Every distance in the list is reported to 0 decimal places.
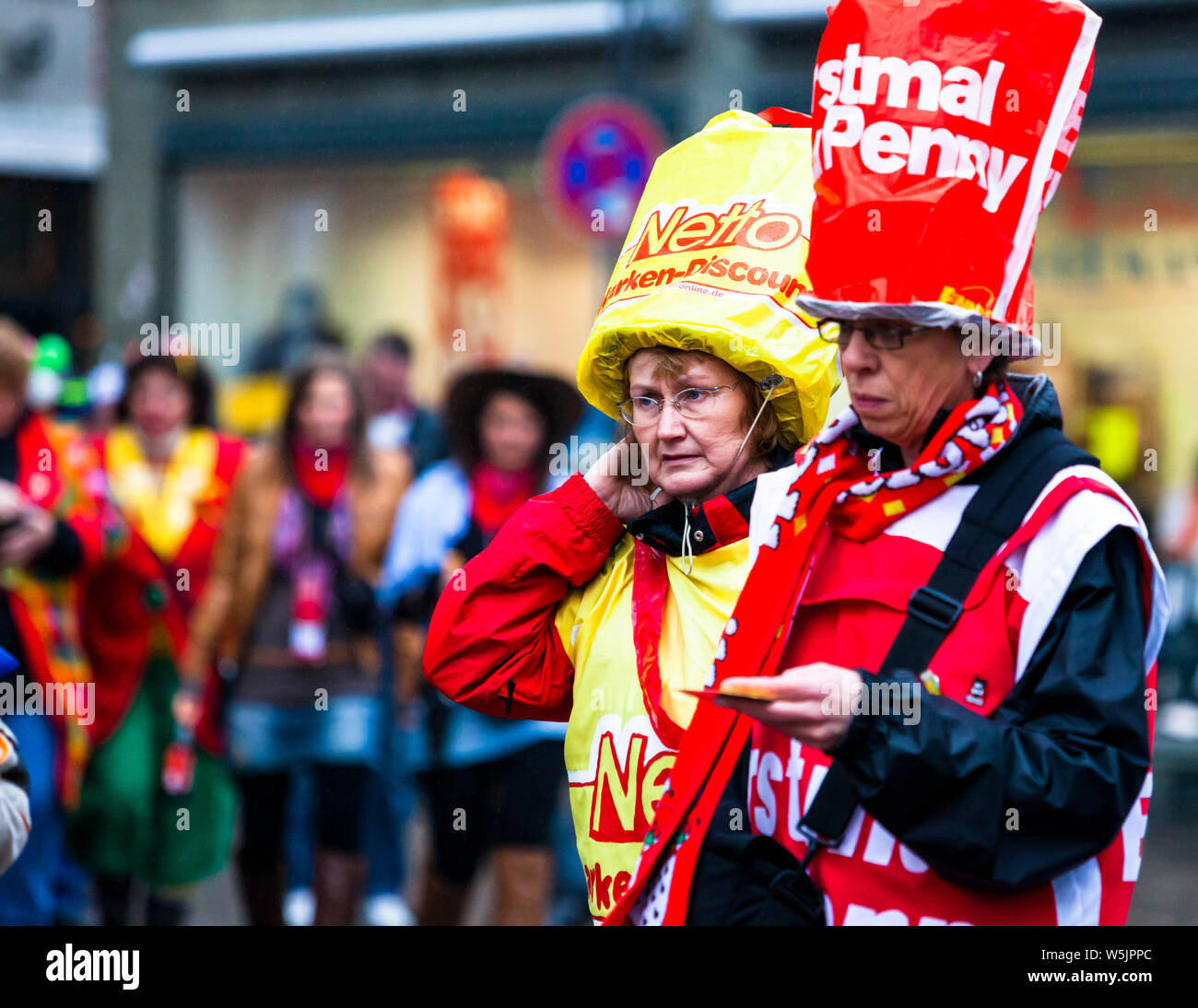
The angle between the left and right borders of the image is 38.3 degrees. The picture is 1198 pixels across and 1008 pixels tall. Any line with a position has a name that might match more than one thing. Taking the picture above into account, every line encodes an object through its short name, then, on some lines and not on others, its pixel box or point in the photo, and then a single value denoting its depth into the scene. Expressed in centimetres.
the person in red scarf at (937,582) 217
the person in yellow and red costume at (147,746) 611
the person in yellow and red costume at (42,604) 556
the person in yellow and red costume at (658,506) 289
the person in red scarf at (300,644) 612
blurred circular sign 959
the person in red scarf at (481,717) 604
